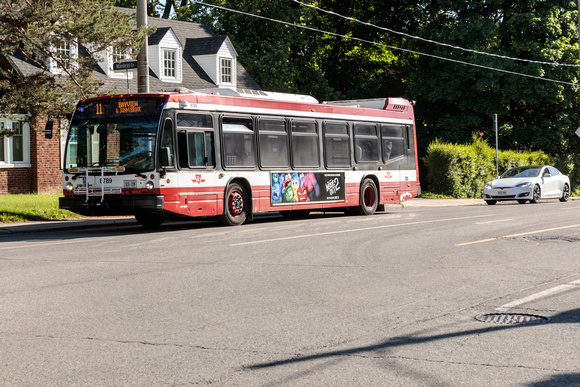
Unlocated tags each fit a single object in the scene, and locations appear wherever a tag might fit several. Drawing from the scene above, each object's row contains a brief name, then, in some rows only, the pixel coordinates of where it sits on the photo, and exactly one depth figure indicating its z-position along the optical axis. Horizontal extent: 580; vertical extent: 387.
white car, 28.72
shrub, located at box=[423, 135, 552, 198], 34.44
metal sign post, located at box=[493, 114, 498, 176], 34.75
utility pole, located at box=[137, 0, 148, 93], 19.31
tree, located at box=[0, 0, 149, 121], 18.92
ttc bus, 16.38
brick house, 29.61
